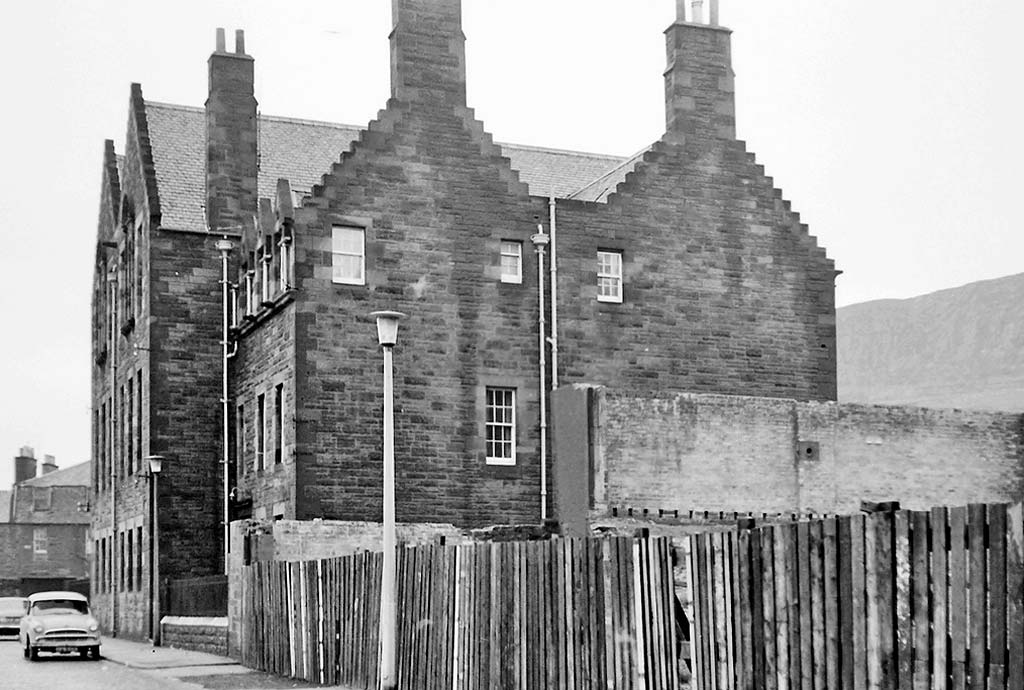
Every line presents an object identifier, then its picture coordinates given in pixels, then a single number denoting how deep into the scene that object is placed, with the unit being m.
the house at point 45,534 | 92.50
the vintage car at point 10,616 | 48.59
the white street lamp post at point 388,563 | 19.36
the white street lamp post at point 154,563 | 37.78
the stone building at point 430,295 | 33.53
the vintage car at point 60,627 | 32.31
